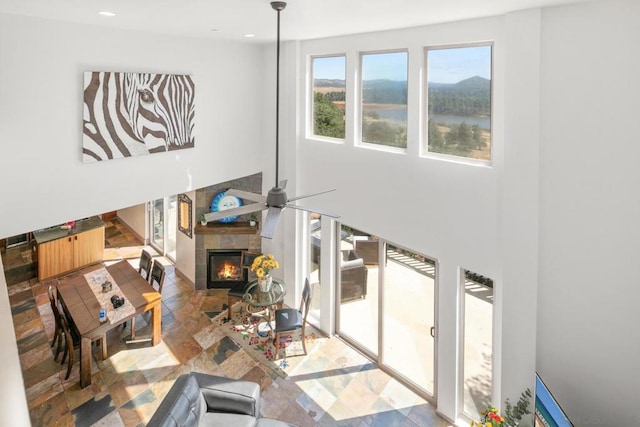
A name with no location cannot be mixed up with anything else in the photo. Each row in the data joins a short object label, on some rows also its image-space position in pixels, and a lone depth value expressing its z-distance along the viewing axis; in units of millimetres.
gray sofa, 4004
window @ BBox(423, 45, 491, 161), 4234
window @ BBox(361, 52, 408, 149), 5012
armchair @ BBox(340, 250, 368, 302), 6164
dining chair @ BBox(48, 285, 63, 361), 5598
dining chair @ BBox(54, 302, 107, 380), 5363
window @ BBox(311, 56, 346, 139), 5859
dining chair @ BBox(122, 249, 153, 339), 7582
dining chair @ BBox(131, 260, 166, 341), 6973
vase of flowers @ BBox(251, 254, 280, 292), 6336
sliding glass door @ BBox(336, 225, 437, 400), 5273
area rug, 5902
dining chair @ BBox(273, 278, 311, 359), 5954
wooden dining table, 5262
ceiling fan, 3139
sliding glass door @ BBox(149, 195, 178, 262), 9133
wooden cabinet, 8273
